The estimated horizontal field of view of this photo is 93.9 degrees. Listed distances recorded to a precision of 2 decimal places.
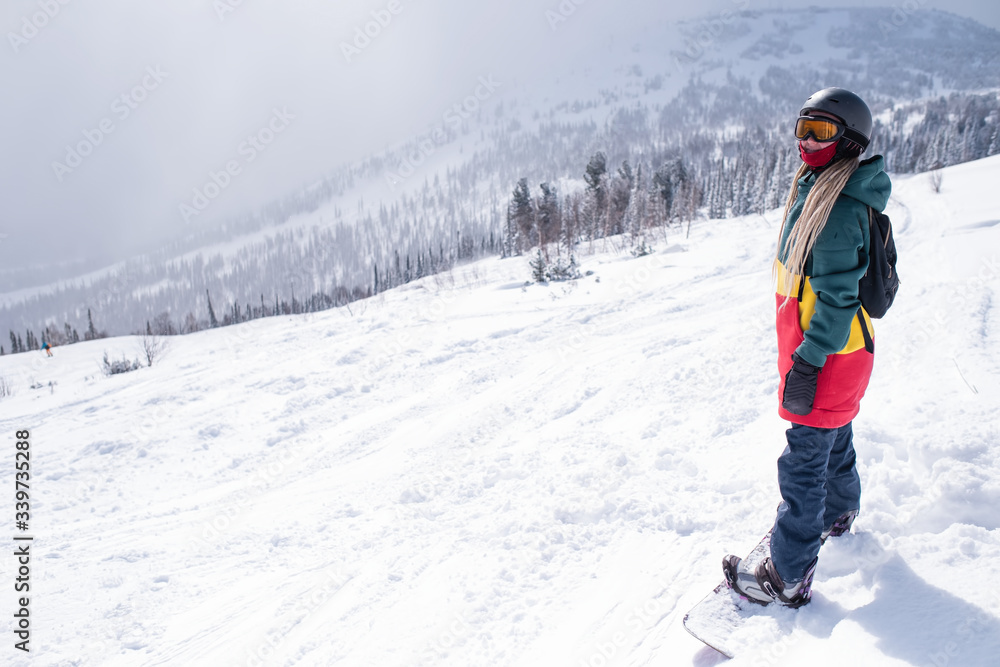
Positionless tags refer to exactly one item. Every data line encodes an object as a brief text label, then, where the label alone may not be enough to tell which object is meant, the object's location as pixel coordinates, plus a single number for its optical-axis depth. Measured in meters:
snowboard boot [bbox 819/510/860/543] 2.64
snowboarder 2.05
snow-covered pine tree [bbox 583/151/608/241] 45.16
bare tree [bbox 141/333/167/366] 16.24
